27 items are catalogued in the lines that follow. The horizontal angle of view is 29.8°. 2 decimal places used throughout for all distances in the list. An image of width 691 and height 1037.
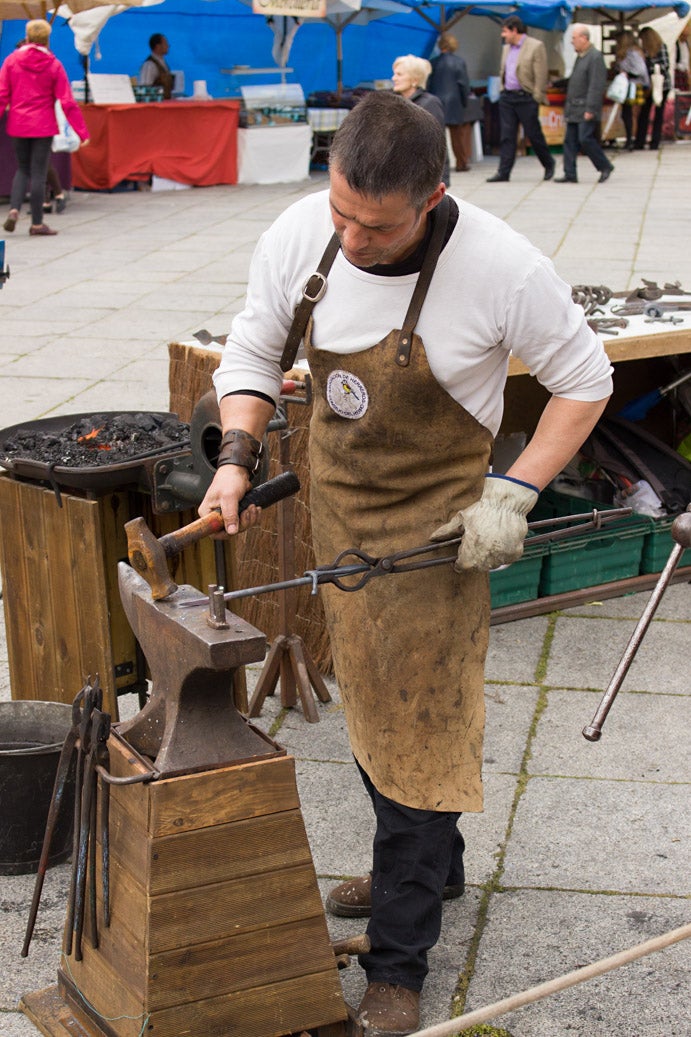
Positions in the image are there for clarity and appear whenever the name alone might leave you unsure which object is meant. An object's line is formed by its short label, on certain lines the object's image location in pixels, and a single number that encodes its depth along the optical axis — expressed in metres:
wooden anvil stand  2.38
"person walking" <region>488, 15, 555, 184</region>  15.44
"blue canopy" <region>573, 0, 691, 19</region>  20.42
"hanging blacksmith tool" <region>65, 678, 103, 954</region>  2.56
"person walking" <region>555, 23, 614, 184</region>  15.42
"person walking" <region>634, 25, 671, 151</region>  19.81
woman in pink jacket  12.36
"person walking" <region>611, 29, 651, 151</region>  18.84
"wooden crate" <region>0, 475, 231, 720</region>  3.46
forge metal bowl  3.33
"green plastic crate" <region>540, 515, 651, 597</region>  4.82
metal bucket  3.17
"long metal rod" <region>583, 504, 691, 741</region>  2.43
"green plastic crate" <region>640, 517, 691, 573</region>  4.96
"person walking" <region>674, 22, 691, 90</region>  22.44
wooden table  4.25
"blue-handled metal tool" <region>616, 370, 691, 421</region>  5.46
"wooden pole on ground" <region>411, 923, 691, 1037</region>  2.38
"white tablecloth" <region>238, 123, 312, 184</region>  16.28
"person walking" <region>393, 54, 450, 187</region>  9.37
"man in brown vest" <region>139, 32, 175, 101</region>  16.14
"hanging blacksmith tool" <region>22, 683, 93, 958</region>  2.59
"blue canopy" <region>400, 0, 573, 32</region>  18.34
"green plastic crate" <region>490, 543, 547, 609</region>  4.71
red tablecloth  15.22
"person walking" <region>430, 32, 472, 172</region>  16.31
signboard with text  15.61
